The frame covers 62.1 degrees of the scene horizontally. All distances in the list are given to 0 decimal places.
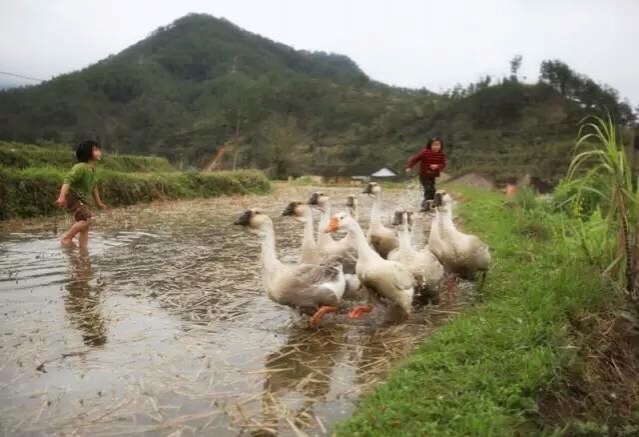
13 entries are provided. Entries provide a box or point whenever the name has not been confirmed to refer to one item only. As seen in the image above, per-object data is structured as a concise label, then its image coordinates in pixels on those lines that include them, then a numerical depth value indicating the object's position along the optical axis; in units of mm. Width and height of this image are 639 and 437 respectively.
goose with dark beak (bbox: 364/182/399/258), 8078
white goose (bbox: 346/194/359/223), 9109
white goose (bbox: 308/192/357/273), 6973
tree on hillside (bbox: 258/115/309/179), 61806
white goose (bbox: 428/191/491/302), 6680
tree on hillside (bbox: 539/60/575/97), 79188
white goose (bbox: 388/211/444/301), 6188
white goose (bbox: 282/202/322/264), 6750
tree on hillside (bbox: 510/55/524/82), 92938
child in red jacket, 11797
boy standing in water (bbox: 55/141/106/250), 9250
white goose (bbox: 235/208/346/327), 5430
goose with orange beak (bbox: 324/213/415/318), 5629
